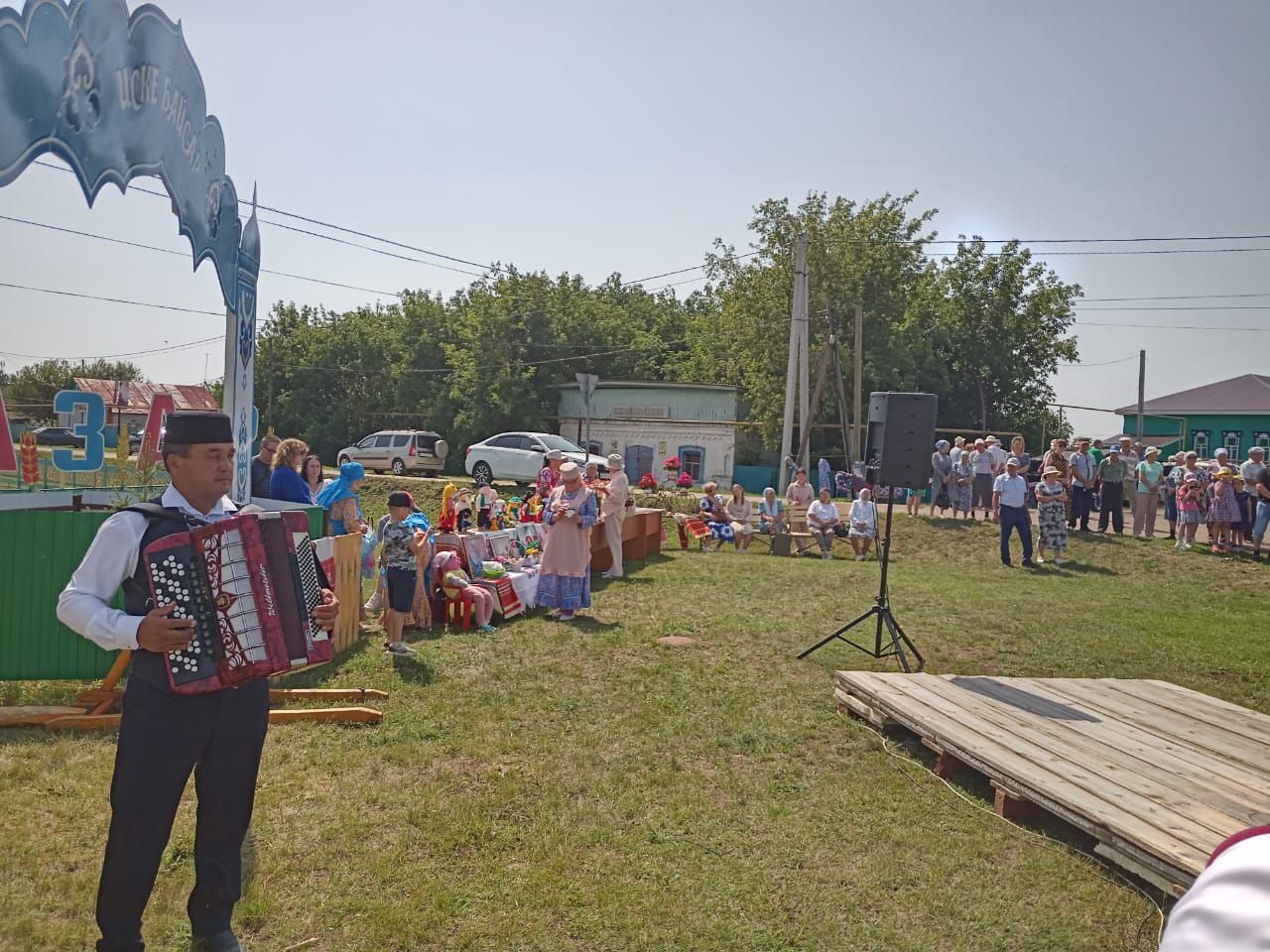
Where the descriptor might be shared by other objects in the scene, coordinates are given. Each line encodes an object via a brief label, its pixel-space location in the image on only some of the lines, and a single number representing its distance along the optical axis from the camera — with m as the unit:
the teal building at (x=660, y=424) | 34.78
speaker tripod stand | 8.10
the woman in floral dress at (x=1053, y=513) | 15.55
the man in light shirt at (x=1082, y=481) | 17.75
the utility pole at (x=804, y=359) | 26.38
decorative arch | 4.66
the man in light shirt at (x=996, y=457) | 19.66
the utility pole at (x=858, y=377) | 28.44
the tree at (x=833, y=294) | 35.88
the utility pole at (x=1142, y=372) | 36.41
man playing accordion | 3.09
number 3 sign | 5.92
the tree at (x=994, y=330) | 39.94
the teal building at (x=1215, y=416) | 42.84
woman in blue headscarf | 9.55
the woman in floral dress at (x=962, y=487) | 19.44
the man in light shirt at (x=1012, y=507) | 15.21
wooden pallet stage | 4.40
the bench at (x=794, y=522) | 18.36
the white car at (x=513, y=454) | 27.22
